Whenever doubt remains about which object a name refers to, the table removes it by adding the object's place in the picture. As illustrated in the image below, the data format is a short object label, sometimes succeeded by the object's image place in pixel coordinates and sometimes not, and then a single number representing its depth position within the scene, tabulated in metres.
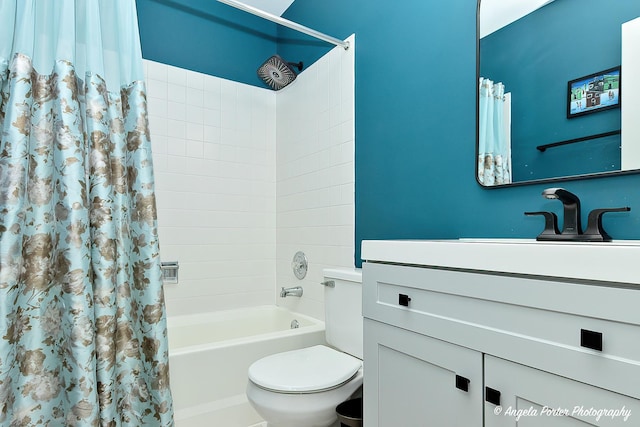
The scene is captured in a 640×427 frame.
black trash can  1.40
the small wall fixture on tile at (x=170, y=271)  2.37
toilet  1.34
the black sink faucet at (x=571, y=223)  0.97
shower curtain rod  1.95
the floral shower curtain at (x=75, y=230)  1.24
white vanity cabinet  0.65
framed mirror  1.05
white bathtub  1.69
